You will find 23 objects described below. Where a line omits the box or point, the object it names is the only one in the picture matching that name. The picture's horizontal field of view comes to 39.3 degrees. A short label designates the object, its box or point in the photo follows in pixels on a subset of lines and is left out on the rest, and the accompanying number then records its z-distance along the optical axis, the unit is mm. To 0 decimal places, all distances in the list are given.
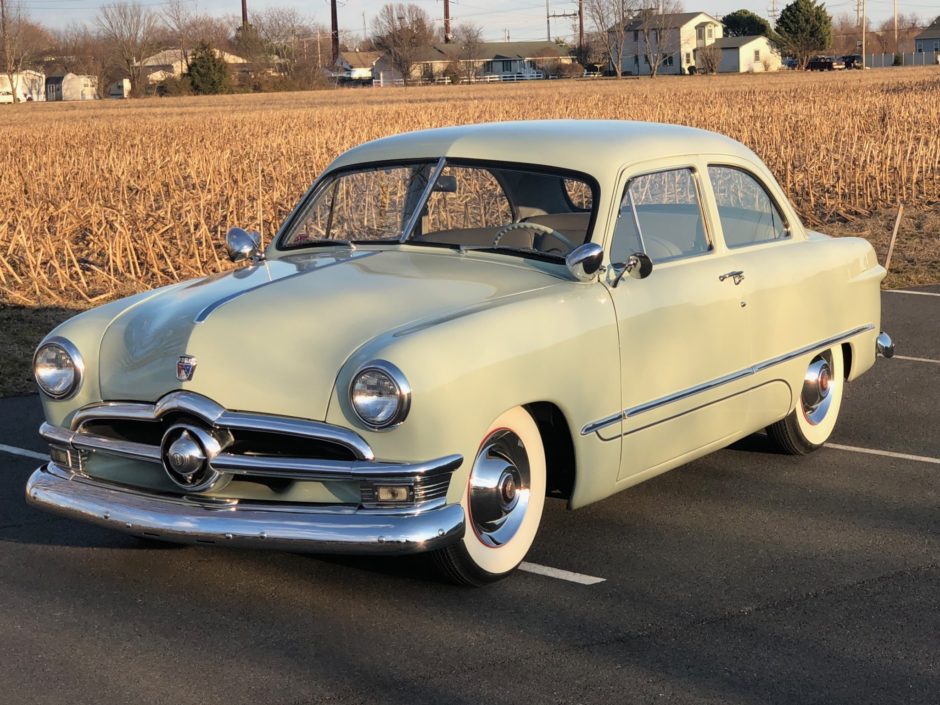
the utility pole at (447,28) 133062
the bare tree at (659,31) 110394
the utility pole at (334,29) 120900
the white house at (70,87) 112000
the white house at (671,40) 115500
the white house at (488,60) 112438
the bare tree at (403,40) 106062
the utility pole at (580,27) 117750
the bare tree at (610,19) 110500
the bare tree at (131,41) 100250
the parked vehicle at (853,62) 100419
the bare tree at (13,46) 103438
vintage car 4234
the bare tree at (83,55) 97244
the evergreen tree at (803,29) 100438
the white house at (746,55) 117250
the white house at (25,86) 102438
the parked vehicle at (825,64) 95938
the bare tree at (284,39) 93538
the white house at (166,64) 110562
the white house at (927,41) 132850
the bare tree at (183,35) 115312
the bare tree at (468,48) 110500
